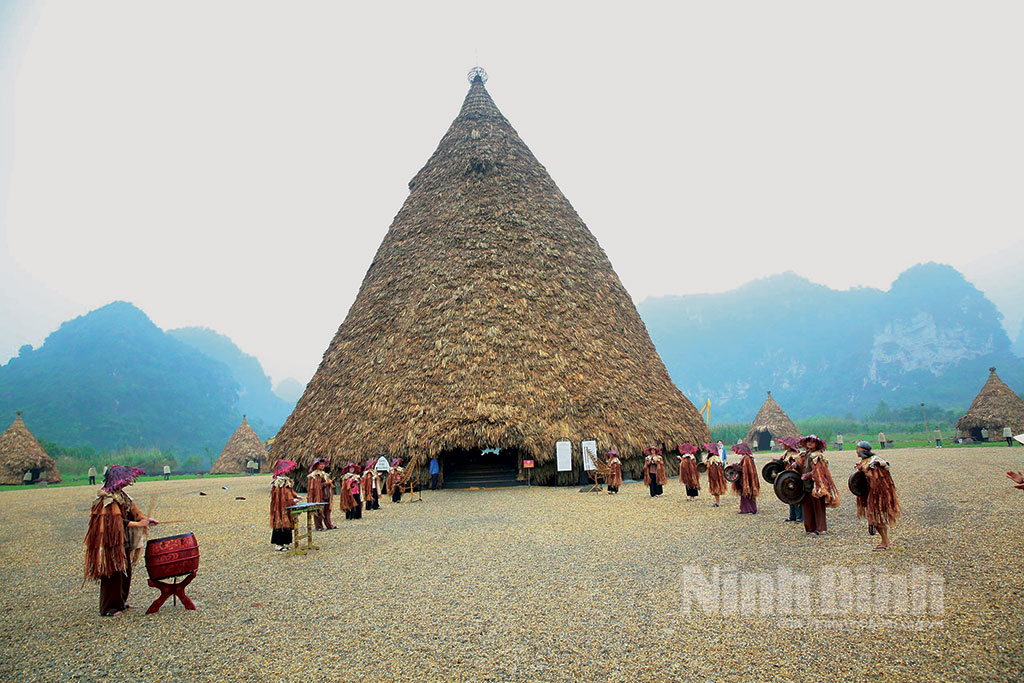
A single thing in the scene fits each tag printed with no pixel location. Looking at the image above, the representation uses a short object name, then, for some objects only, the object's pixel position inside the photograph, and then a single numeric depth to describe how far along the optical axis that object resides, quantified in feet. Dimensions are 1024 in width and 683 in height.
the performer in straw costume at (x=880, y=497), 23.63
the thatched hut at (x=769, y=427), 116.88
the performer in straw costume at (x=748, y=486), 37.55
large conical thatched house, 59.77
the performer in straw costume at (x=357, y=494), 42.60
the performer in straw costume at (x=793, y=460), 30.48
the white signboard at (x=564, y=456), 57.52
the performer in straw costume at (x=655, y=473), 48.73
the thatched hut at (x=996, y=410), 94.38
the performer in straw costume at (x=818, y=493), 28.30
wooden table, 29.48
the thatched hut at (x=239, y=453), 120.57
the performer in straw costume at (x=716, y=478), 42.09
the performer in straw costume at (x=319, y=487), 36.63
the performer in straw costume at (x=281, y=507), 30.45
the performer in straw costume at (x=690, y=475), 46.70
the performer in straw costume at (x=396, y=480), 51.62
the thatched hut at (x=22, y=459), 95.50
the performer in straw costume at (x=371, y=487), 47.11
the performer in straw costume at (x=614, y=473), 52.42
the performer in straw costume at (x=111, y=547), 19.72
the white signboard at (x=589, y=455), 57.06
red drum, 19.36
